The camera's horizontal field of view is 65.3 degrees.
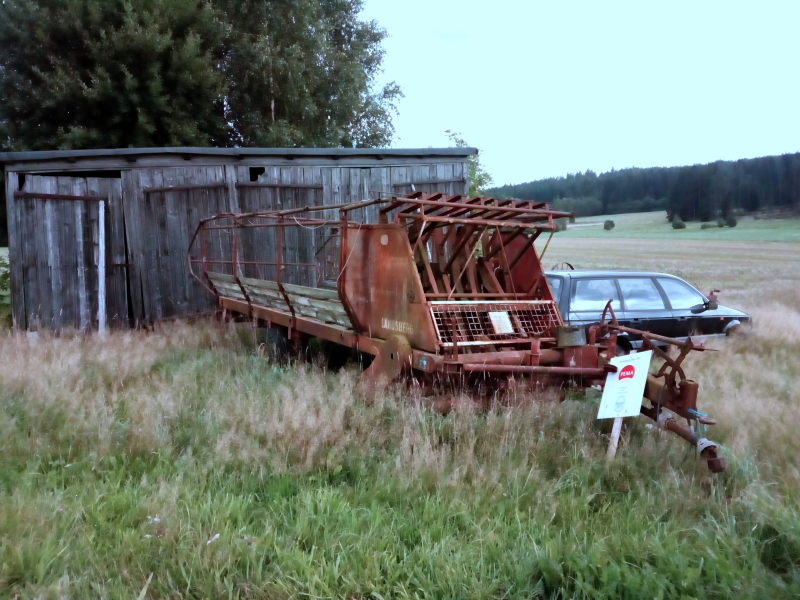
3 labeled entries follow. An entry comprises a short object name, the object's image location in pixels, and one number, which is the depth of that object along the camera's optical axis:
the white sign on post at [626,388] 4.42
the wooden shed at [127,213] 9.62
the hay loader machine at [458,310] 4.98
